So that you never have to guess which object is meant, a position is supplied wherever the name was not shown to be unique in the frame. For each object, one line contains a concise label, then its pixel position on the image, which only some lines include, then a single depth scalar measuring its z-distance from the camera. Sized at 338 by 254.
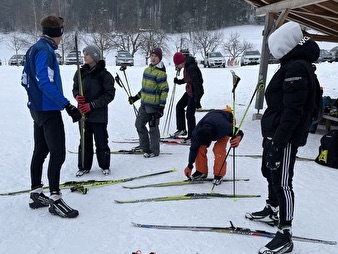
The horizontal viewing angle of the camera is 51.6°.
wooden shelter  6.83
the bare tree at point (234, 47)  44.89
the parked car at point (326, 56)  28.91
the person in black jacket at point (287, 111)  2.57
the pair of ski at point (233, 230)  3.03
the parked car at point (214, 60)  27.70
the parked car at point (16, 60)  30.77
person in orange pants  4.05
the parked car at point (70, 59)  29.21
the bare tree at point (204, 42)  44.16
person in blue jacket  3.20
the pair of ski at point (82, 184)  4.02
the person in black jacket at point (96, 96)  4.43
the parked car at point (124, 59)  28.80
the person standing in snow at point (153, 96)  5.34
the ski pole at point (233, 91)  3.88
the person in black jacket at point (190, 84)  6.35
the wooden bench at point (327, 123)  7.39
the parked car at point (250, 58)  29.89
